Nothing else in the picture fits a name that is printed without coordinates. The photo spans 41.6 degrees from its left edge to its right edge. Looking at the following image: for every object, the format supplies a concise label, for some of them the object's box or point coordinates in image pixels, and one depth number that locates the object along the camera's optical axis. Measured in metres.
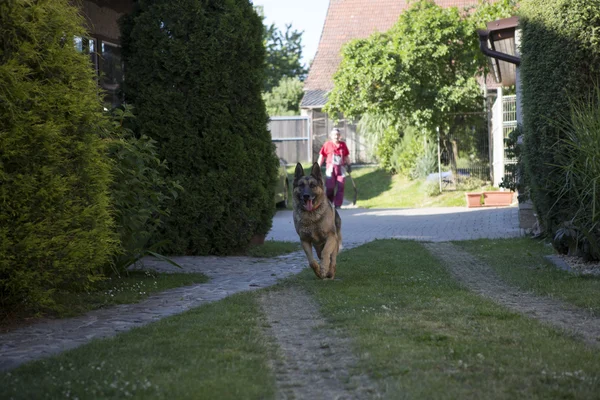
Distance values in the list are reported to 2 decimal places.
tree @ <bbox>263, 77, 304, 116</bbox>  50.09
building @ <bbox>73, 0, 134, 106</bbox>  13.34
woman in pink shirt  21.14
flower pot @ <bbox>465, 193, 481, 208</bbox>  22.28
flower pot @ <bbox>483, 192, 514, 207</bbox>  21.91
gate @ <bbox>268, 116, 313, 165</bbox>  39.25
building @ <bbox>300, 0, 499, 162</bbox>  39.22
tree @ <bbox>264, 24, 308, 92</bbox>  55.59
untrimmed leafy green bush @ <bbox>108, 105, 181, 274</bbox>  8.35
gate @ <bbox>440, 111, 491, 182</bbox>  27.61
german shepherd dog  8.62
